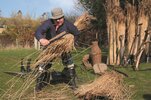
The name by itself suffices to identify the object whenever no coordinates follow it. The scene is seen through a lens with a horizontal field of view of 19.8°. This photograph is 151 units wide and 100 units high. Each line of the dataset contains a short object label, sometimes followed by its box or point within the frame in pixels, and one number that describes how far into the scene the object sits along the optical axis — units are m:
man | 8.75
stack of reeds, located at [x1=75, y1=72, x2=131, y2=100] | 7.77
